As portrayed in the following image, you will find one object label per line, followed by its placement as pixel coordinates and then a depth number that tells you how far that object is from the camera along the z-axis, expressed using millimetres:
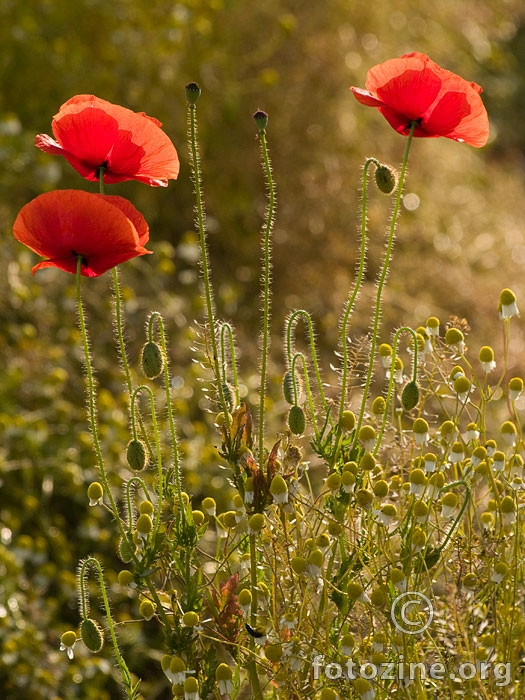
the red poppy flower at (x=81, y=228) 1874
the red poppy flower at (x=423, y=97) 1935
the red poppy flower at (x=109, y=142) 1907
